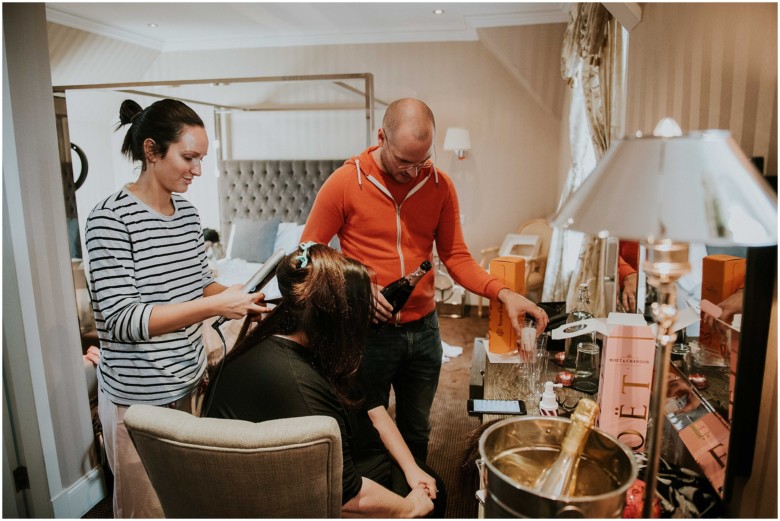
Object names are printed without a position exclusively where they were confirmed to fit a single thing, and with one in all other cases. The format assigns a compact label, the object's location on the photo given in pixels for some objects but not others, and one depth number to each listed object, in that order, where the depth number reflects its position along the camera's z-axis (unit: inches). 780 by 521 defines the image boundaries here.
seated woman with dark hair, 42.4
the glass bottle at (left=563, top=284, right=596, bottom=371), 61.1
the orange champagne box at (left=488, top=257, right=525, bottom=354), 63.2
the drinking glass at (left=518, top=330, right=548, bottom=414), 54.6
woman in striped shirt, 50.3
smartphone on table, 49.5
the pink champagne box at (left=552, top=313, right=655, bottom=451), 42.8
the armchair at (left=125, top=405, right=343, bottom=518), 33.8
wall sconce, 176.1
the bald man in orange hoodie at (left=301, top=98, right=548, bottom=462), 66.9
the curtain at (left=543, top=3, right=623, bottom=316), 104.3
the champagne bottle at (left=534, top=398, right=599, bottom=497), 30.7
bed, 188.1
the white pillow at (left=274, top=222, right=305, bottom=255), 165.0
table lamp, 23.1
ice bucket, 26.5
